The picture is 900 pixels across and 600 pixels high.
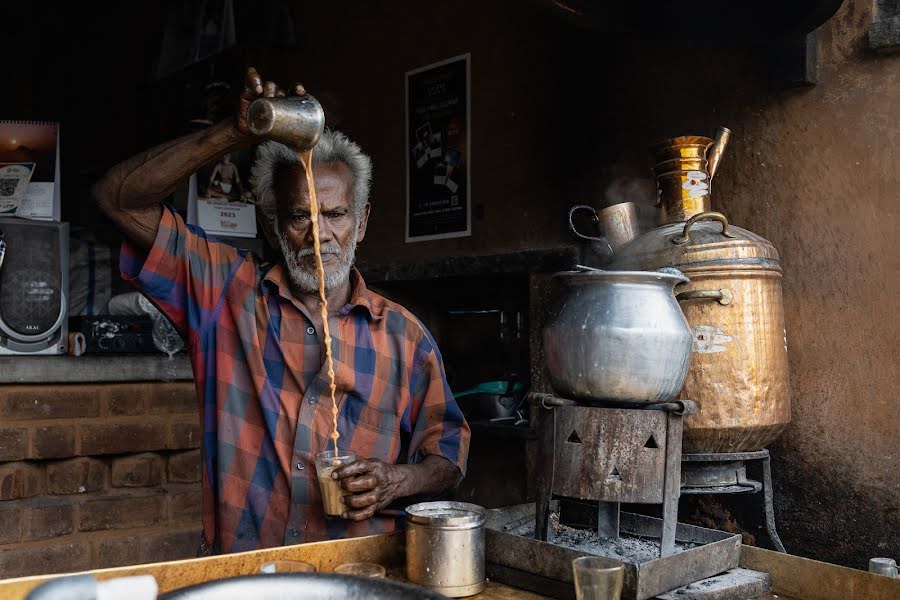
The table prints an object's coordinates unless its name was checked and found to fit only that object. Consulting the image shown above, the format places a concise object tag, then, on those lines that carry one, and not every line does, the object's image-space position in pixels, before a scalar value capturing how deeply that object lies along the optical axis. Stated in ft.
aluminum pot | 6.38
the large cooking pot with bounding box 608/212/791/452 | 7.99
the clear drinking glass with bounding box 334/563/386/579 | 5.55
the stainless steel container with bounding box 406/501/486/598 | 6.02
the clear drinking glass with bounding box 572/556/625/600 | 4.91
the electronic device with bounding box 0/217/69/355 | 12.76
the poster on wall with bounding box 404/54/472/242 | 12.71
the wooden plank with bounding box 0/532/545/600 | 5.53
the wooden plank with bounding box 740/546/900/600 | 5.66
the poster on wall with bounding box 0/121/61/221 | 13.47
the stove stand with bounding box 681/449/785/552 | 8.14
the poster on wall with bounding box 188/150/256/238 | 15.11
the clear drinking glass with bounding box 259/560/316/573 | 5.54
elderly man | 7.76
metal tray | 5.73
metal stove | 6.48
